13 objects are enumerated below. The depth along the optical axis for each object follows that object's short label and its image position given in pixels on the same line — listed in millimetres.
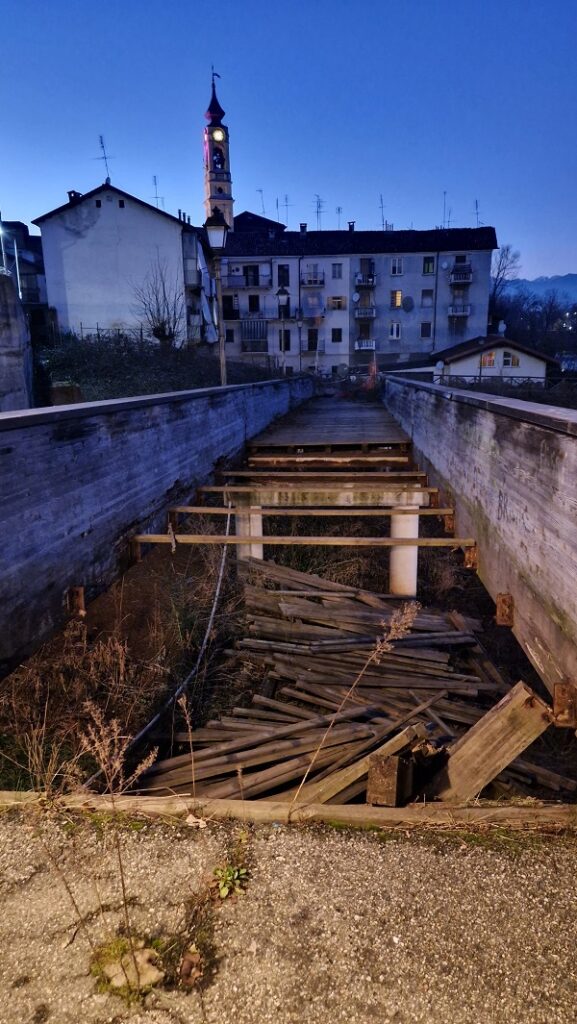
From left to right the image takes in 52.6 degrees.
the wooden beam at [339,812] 2893
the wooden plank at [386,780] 3133
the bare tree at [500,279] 78375
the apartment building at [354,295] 51062
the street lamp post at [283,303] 47194
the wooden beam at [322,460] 10156
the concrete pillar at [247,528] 9844
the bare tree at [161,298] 31797
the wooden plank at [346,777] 3395
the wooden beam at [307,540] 5929
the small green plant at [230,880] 2500
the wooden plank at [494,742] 3273
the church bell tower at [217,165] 61375
